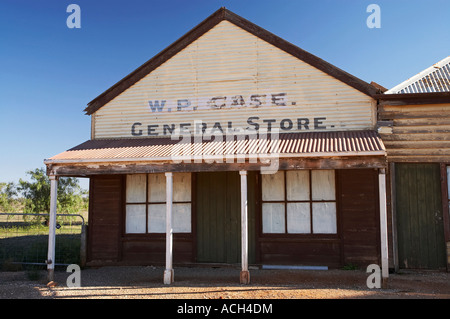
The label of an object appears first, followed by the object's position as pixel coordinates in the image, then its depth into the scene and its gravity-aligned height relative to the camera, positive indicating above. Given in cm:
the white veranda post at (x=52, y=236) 897 -66
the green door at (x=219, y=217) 1030 -31
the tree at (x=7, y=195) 2970 +75
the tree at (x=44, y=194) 2659 +73
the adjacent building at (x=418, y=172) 941 +72
